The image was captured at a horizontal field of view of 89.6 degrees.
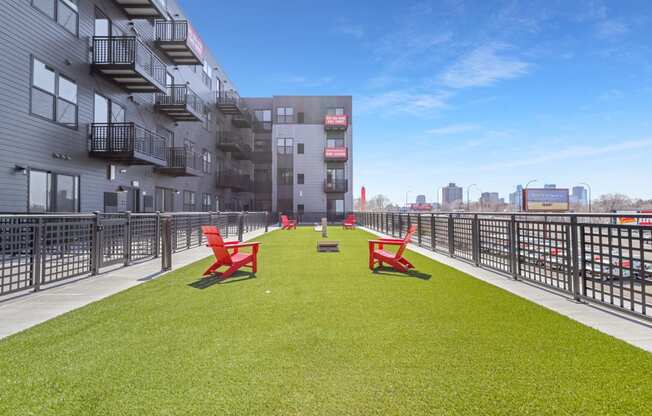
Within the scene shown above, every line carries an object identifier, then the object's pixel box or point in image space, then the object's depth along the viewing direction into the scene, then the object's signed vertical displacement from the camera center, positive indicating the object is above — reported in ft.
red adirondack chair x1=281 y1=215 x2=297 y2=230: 80.63 -2.86
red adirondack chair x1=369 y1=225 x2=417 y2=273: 23.91 -3.35
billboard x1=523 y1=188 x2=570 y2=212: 232.10 +8.20
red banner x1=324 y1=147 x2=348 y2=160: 124.57 +22.45
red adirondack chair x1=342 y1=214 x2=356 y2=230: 83.51 -3.06
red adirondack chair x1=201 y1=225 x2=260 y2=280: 21.82 -3.16
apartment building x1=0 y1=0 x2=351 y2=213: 34.99 +15.17
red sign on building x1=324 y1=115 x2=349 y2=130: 125.70 +34.87
